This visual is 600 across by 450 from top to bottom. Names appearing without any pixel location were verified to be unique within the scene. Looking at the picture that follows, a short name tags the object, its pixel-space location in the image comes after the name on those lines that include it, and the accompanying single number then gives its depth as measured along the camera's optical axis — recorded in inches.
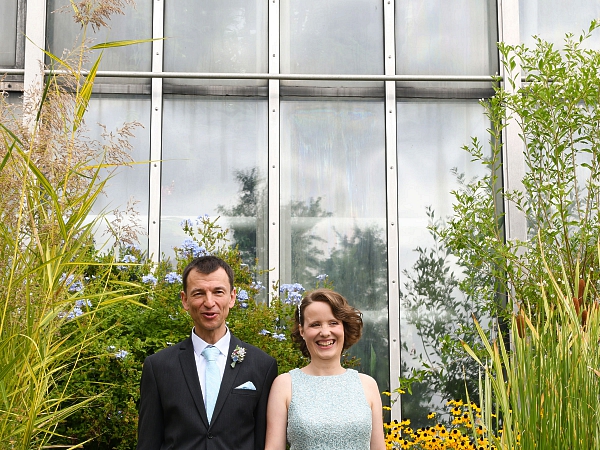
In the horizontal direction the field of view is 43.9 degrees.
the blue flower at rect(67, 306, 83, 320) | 170.3
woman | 112.0
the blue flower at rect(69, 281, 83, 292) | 187.6
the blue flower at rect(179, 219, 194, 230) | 244.5
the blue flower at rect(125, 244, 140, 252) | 225.9
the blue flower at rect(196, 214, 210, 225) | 248.2
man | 104.8
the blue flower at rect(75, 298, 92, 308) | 188.1
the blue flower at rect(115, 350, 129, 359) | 185.0
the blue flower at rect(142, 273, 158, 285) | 200.4
